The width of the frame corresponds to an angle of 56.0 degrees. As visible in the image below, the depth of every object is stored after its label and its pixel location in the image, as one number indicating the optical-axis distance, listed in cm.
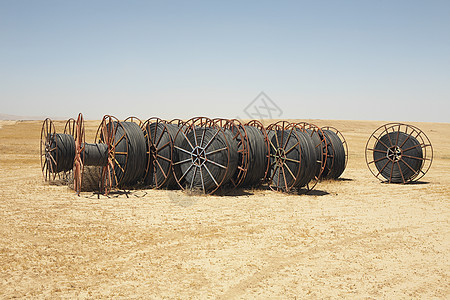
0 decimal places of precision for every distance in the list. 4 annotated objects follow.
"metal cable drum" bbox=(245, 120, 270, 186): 1588
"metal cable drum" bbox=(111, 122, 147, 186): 1533
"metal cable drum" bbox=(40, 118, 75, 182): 1656
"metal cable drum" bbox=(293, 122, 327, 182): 1828
